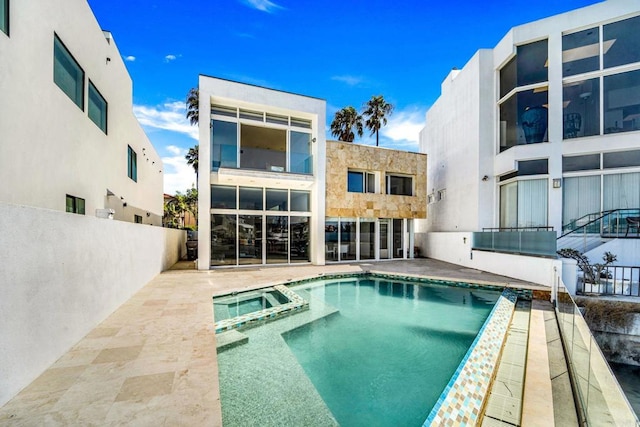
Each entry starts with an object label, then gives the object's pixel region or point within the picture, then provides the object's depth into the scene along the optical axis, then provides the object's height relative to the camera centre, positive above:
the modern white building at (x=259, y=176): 11.09 +1.79
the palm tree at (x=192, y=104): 24.61 +10.21
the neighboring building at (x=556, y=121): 10.02 +4.08
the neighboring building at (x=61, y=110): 4.82 +2.48
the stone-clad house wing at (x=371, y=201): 13.51 +0.97
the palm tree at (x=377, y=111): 25.34 +10.04
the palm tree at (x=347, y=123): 26.81 +9.50
